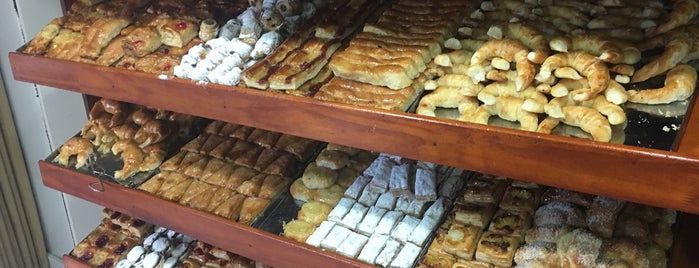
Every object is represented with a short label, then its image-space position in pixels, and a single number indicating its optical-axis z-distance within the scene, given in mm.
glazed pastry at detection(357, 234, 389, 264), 1724
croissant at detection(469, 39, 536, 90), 1426
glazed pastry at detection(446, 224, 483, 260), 1690
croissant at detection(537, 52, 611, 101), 1348
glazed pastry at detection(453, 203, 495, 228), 1762
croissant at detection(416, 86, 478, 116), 1470
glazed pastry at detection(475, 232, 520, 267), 1645
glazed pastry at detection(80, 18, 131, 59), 2176
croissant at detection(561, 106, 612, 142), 1231
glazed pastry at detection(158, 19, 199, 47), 2117
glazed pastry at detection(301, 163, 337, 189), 2055
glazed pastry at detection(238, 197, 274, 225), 2016
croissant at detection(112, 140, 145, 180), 2333
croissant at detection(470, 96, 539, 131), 1356
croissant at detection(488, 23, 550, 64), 1456
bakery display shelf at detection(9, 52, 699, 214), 1125
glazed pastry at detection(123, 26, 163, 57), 2100
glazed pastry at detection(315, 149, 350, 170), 2098
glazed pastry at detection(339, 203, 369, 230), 1891
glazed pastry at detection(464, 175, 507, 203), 1819
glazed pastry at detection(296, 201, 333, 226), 1949
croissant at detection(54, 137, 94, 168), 2444
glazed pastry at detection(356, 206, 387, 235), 1874
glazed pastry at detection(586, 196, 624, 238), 1626
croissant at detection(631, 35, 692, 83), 1361
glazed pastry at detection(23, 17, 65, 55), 2291
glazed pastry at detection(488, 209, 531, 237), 1714
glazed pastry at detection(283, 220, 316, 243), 1877
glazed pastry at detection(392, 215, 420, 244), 1803
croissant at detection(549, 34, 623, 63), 1405
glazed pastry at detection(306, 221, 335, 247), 1825
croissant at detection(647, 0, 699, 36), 1479
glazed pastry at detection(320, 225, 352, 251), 1798
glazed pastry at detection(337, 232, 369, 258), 1761
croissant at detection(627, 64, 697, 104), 1287
